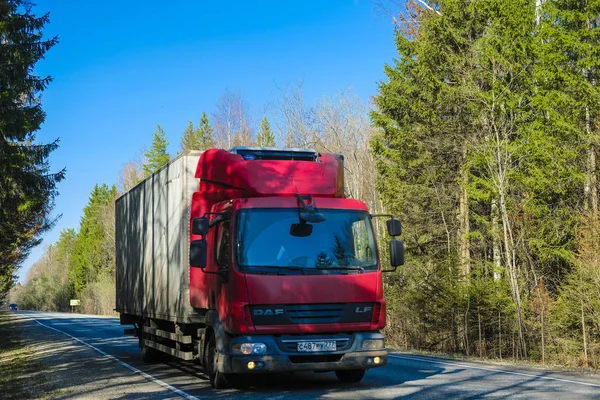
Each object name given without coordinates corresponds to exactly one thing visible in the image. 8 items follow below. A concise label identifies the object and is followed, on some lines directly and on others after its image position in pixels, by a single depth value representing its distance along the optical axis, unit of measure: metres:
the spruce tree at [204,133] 59.97
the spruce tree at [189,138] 74.25
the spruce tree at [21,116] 19.73
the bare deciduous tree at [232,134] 52.84
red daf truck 9.83
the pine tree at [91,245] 100.72
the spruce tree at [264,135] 52.56
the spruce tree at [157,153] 82.69
